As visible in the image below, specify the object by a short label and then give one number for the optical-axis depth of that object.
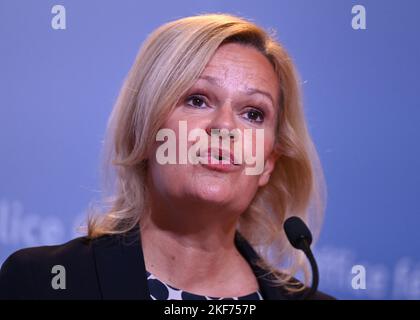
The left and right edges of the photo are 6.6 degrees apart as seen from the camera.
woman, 3.30
